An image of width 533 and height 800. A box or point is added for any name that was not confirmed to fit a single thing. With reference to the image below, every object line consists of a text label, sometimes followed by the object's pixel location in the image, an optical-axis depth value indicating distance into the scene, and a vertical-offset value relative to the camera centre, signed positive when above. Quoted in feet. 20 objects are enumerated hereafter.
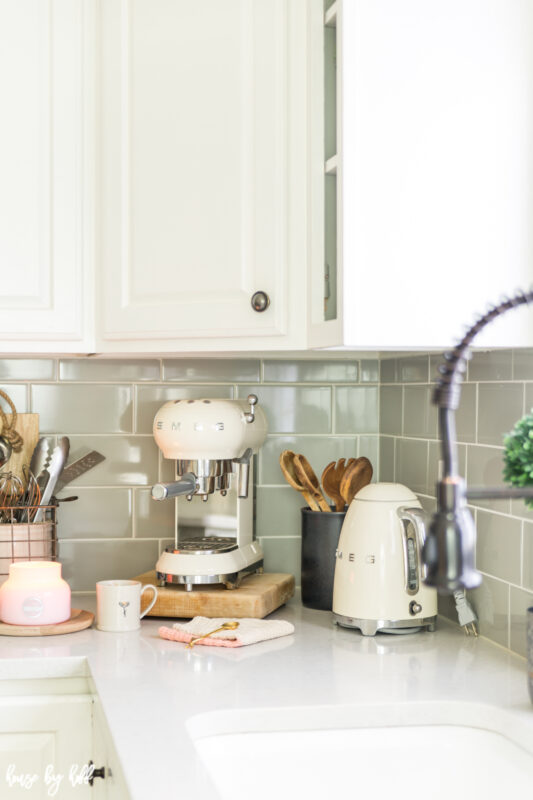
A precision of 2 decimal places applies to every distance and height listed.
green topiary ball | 3.88 -0.23
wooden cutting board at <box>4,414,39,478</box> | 7.05 -0.25
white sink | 4.27 -1.61
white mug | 5.87 -1.28
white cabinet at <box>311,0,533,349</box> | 4.89 +1.14
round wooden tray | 5.79 -1.40
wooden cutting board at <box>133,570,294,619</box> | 6.13 -1.31
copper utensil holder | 6.44 -0.97
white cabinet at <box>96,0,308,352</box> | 5.59 +1.33
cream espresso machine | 6.22 -0.57
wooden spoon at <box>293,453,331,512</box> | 6.80 -0.58
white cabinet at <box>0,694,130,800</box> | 5.11 -1.87
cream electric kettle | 5.69 -1.01
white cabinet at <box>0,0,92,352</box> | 6.04 +1.45
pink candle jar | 5.88 -1.23
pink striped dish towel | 5.56 -1.39
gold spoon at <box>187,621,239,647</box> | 5.72 -1.36
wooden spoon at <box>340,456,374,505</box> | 6.53 -0.56
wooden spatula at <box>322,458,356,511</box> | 6.69 -0.59
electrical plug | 5.76 -1.29
